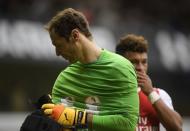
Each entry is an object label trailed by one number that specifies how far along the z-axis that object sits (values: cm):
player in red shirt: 1032
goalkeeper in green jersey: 907
